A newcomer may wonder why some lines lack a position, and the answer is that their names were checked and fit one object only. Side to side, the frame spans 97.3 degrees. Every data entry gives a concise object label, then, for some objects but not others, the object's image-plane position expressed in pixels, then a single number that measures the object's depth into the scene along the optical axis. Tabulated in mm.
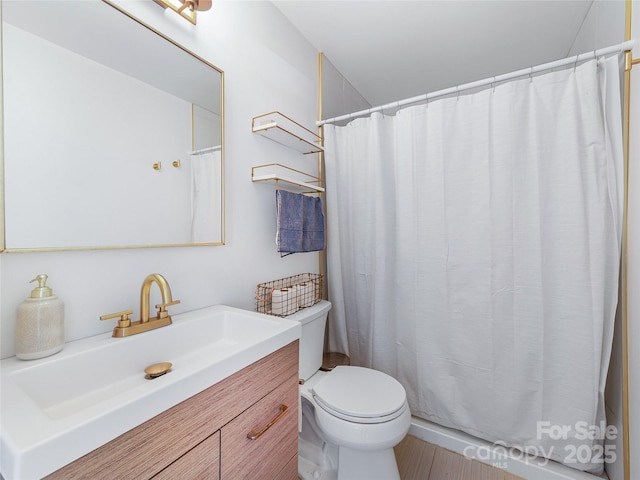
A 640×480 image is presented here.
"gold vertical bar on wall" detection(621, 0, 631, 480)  1142
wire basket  1313
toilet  1098
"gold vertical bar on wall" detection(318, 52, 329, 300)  1926
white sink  432
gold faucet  849
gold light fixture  1029
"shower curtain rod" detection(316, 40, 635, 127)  1150
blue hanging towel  1422
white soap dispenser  681
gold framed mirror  741
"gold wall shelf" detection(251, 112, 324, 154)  1406
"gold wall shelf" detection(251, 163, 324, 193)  1381
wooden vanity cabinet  524
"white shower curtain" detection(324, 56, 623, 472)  1219
